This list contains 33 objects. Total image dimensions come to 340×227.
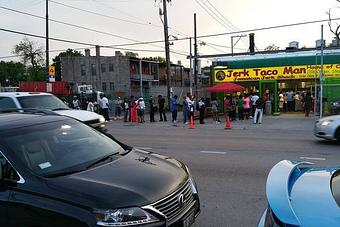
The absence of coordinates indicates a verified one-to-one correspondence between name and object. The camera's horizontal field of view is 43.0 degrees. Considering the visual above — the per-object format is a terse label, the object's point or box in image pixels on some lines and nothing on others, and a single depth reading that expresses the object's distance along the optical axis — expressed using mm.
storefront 28125
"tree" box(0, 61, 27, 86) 106312
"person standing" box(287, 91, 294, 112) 30156
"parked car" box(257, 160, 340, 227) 2525
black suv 3707
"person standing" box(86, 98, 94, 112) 27356
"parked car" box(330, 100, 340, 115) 25031
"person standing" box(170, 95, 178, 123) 25031
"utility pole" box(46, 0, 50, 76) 33562
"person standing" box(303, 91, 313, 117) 26473
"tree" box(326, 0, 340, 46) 53447
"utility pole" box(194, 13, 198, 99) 34047
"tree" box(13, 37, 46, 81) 88250
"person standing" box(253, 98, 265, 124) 23031
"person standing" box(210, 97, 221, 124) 25166
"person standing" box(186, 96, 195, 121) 24212
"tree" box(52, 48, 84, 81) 73306
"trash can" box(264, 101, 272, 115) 29203
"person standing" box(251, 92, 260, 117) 26194
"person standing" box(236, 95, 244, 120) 26406
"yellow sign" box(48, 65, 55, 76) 35156
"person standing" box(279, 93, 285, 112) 29648
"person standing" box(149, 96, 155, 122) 25894
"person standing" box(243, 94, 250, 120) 26297
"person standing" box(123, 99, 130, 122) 27609
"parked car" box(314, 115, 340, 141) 13133
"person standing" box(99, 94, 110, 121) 26297
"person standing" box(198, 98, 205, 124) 24064
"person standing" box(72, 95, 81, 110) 27203
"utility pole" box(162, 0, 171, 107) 33562
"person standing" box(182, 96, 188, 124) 24719
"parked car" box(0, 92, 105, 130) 12023
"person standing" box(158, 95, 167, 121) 26406
